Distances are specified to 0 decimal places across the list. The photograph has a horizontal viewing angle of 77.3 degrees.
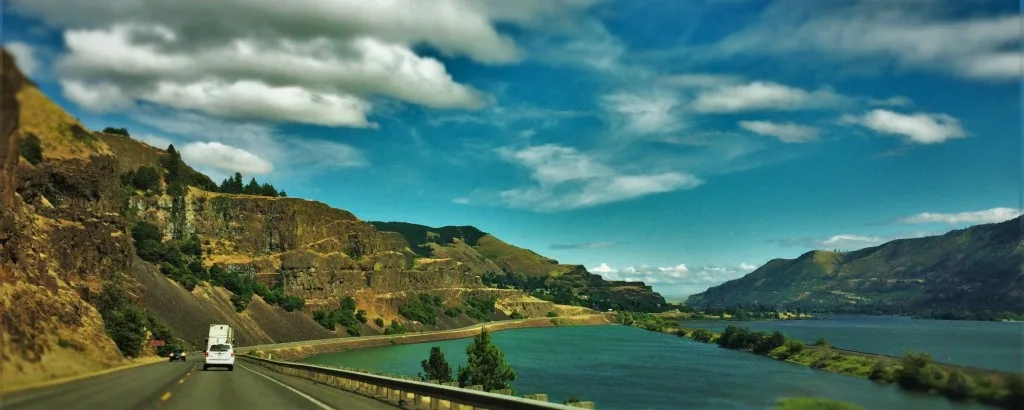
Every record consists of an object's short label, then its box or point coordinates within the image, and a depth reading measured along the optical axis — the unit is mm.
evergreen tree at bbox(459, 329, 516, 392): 68000
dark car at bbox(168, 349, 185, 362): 68938
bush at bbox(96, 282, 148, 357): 61094
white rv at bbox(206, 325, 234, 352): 60750
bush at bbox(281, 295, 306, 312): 145000
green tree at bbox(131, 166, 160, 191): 146875
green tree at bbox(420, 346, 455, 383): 72312
